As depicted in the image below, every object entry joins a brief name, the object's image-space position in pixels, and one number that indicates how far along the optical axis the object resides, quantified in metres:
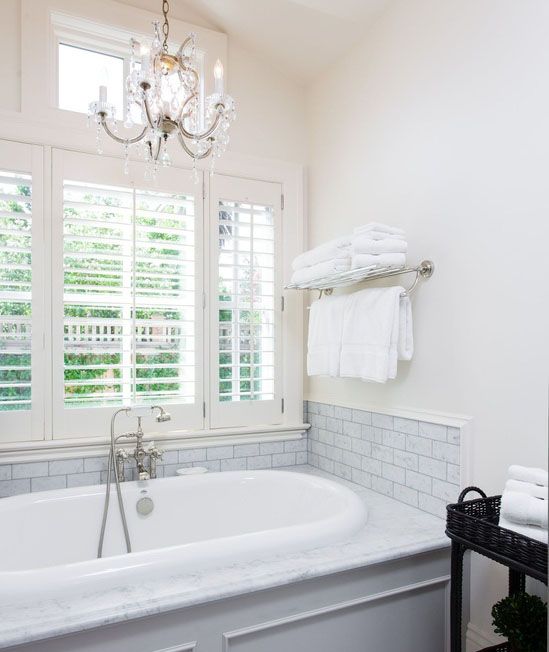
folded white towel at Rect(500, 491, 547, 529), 1.34
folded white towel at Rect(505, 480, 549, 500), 1.38
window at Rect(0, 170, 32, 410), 2.31
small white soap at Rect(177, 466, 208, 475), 2.53
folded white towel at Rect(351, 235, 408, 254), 2.09
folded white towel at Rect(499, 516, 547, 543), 1.33
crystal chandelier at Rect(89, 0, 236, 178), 1.52
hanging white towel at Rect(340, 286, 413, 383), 2.10
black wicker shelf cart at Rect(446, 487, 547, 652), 1.29
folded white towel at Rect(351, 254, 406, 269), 2.08
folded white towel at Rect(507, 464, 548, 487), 1.41
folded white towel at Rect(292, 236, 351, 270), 2.24
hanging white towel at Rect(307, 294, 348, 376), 2.41
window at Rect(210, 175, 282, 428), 2.77
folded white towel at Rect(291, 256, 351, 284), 2.25
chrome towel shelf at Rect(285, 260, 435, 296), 2.11
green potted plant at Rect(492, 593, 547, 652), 1.40
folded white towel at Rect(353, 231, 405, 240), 2.10
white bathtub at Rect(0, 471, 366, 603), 1.47
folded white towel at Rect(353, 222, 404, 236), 2.10
